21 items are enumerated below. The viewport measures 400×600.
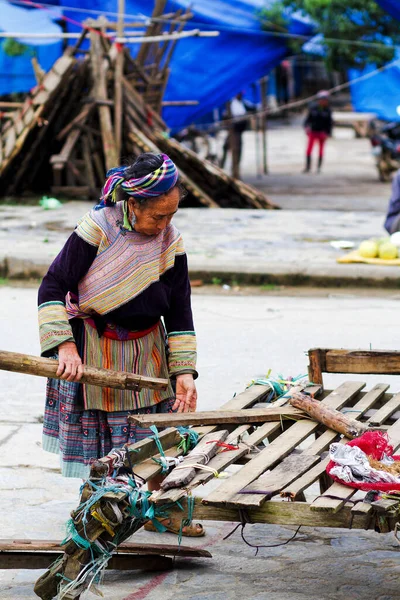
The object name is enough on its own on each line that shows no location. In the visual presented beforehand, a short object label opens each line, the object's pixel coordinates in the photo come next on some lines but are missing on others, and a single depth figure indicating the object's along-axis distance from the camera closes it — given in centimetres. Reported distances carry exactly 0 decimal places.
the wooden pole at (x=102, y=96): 2497
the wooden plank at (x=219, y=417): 650
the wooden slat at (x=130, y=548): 642
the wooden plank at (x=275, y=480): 542
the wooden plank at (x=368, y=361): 760
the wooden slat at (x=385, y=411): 697
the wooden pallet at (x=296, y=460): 537
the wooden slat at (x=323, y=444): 568
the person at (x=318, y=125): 4041
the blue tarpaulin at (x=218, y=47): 2906
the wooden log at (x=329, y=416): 658
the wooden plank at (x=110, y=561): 640
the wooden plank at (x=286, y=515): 534
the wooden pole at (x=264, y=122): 3873
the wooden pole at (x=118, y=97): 2486
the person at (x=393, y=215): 1870
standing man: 3434
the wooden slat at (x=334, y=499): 529
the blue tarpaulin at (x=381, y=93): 3187
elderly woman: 663
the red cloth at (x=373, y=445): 606
